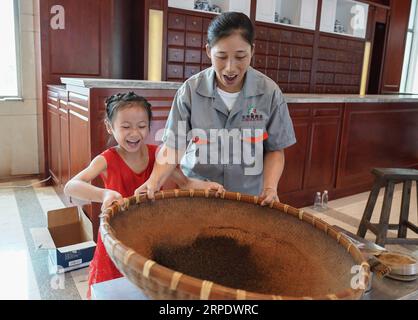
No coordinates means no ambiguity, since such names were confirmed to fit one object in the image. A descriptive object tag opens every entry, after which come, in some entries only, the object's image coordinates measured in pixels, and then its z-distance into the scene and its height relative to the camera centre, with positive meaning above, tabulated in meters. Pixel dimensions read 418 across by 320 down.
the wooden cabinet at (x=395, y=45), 6.12 +0.73
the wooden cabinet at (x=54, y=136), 3.24 -0.55
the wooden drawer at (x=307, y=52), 5.22 +0.46
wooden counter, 2.34 -0.43
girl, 1.13 -0.29
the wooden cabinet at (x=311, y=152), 3.23 -0.58
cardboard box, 2.03 -0.93
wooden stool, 2.50 -0.78
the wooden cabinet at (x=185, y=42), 3.95 +0.40
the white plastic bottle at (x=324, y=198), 3.58 -1.04
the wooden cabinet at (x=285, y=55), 4.73 +0.38
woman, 1.25 -0.16
